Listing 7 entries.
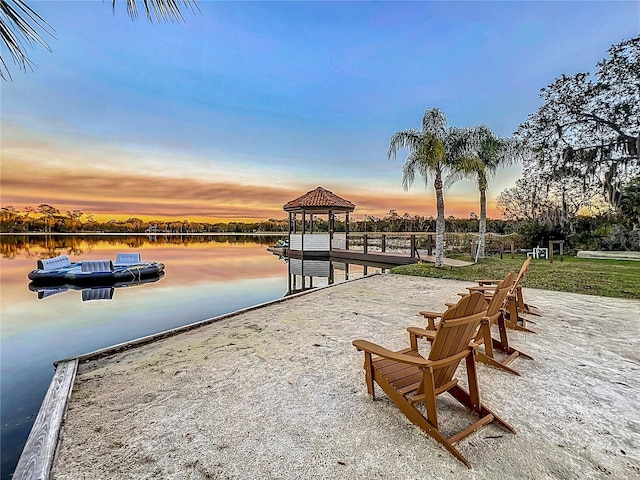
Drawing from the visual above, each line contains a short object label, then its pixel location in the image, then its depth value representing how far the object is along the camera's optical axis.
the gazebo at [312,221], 16.09
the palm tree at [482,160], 10.36
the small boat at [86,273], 11.30
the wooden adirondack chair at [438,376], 1.66
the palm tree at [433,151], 9.63
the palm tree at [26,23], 1.32
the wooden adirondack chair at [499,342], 2.73
